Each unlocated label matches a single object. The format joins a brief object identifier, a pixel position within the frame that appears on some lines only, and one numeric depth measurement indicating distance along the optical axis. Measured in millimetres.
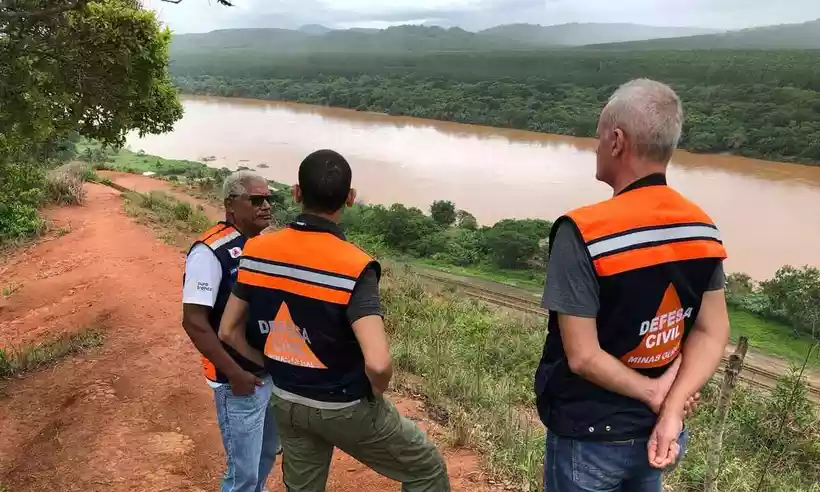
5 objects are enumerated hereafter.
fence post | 2018
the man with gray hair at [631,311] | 1370
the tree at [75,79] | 3674
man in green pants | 1660
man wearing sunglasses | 2100
